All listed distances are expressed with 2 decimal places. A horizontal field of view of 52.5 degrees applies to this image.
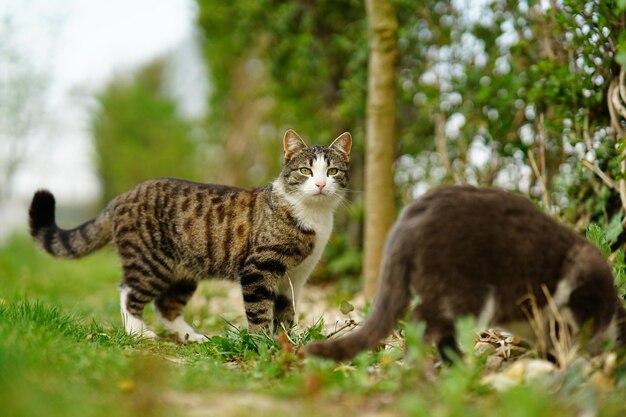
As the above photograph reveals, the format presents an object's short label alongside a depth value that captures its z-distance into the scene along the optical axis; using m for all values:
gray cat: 2.55
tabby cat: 3.90
